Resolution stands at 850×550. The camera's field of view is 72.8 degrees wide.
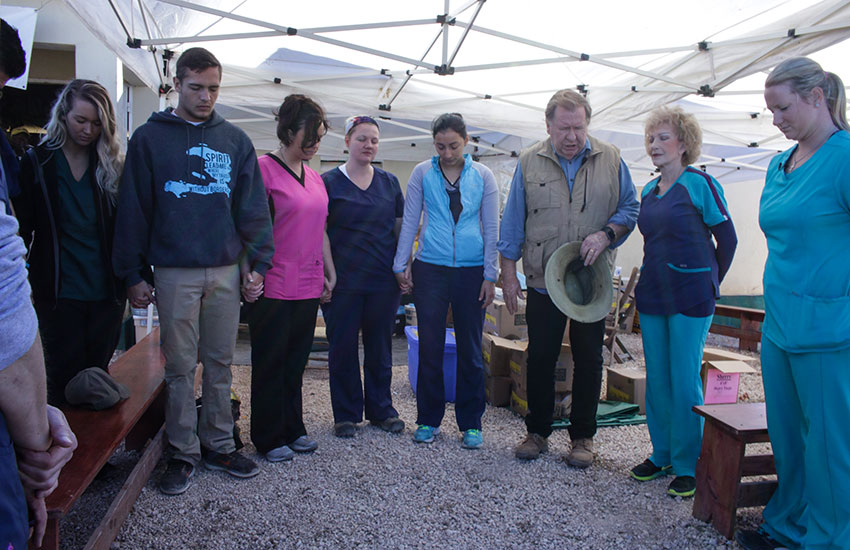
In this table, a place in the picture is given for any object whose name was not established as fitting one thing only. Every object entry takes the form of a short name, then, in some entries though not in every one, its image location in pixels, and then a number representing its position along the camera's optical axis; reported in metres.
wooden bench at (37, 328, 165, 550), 1.74
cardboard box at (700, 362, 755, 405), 4.16
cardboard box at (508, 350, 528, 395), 4.13
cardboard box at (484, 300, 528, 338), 5.07
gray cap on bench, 2.40
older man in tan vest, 3.05
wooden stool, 2.44
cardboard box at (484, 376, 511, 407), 4.41
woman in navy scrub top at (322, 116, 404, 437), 3.44
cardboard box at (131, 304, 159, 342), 5.14
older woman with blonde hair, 2.83
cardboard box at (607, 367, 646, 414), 4.30
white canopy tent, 4.86
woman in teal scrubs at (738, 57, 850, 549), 2.05
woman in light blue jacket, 3.34
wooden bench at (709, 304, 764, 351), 6.94
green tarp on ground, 4.03
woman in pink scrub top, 3.08
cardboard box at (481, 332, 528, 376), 4.44
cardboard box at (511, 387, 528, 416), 4.12
